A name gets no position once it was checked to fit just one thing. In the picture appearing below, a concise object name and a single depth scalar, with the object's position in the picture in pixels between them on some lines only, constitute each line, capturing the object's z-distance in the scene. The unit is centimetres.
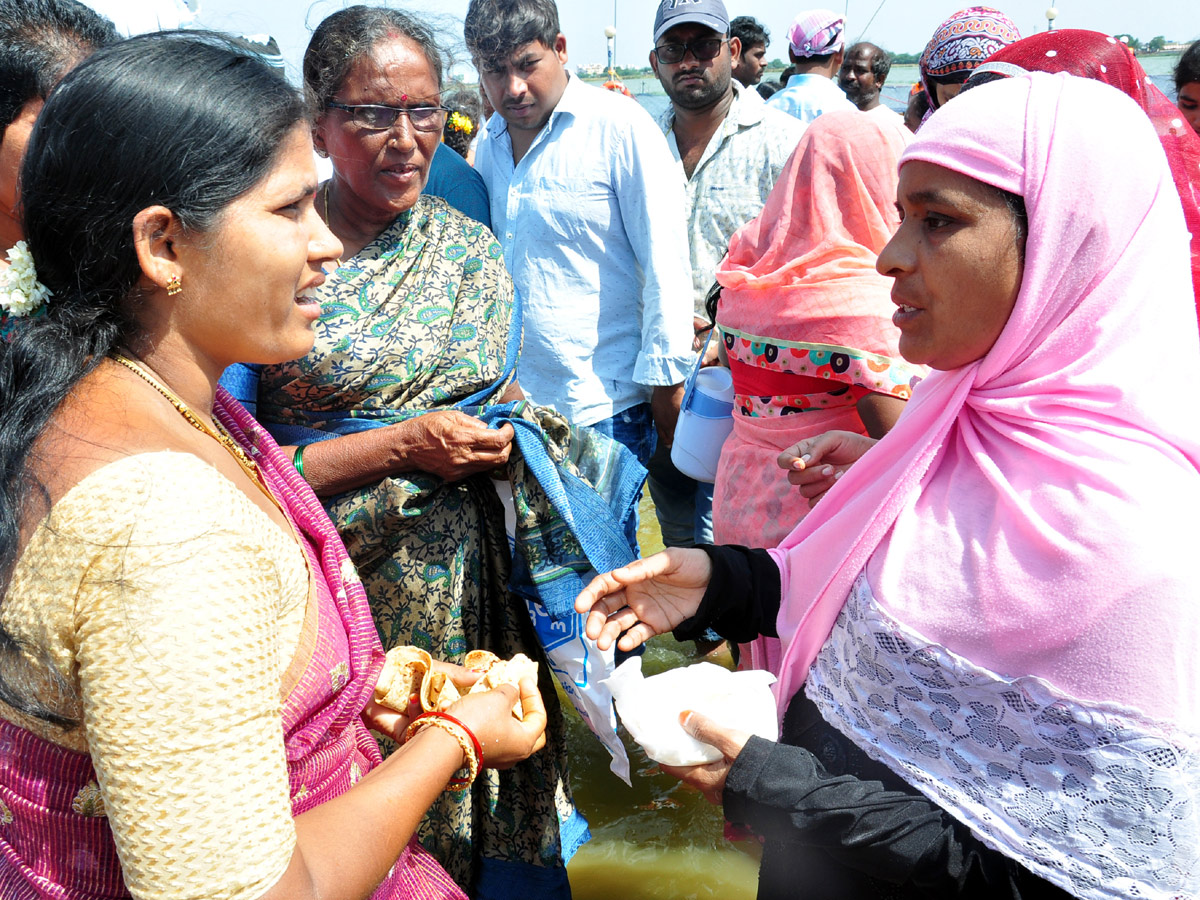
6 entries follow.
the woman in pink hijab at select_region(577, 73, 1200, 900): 134
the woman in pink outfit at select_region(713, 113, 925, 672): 238
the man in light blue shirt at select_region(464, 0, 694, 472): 360
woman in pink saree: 105
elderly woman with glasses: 225
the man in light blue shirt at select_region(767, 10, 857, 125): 611
